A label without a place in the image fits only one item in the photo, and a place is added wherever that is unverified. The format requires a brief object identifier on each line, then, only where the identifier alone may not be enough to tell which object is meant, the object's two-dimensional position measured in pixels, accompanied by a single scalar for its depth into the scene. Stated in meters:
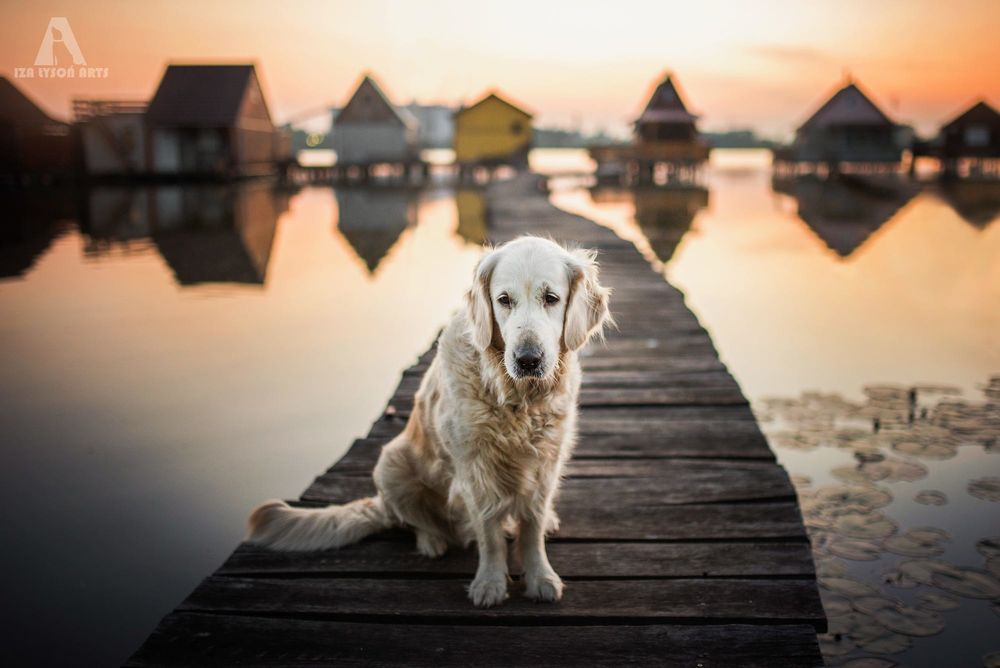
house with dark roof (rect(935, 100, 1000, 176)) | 48.59
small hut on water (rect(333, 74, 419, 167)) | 45.94
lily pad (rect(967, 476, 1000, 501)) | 4.85
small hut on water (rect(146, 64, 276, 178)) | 37.47
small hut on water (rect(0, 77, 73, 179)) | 34.84
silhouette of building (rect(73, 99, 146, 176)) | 37.16
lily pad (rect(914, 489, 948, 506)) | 4.79
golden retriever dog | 2.79
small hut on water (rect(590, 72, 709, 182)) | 43.16
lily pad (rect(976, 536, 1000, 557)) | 4.17
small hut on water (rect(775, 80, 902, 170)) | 46.97
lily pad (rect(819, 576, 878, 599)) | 3.75
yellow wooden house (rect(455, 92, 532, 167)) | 52.28
